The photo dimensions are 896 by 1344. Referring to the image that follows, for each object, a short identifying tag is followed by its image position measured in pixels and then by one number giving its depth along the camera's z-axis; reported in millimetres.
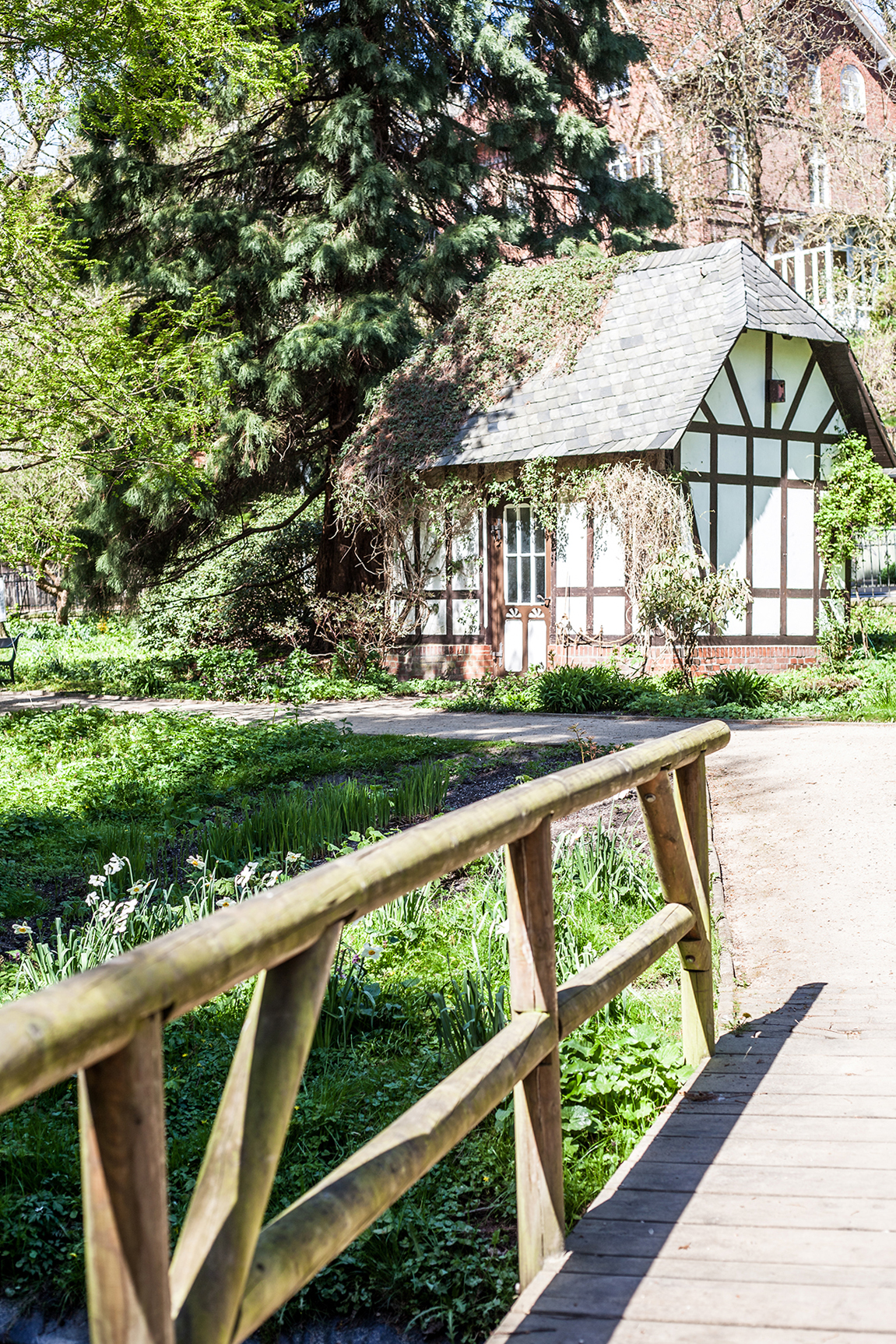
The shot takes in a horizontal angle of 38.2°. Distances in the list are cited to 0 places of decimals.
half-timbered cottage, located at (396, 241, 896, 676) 15891
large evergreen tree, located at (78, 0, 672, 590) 16969
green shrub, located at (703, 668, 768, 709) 14289
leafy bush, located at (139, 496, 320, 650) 19188
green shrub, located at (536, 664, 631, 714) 14227
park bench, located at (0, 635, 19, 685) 17214
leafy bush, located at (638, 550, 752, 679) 14680
